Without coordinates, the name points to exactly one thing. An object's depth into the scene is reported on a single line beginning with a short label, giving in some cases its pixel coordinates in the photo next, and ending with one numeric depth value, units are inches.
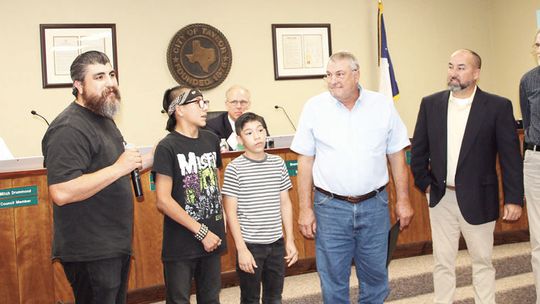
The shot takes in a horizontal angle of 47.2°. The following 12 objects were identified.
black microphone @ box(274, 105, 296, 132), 265.4
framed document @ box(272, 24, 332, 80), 264.5
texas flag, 269.1
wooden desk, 139.6
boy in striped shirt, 117.2
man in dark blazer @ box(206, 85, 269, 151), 196.4
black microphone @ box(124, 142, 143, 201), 96.8
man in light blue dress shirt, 117.4
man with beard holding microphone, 84.9
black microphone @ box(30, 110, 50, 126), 219.6
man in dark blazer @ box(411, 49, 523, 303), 132.2
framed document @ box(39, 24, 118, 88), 228.1
